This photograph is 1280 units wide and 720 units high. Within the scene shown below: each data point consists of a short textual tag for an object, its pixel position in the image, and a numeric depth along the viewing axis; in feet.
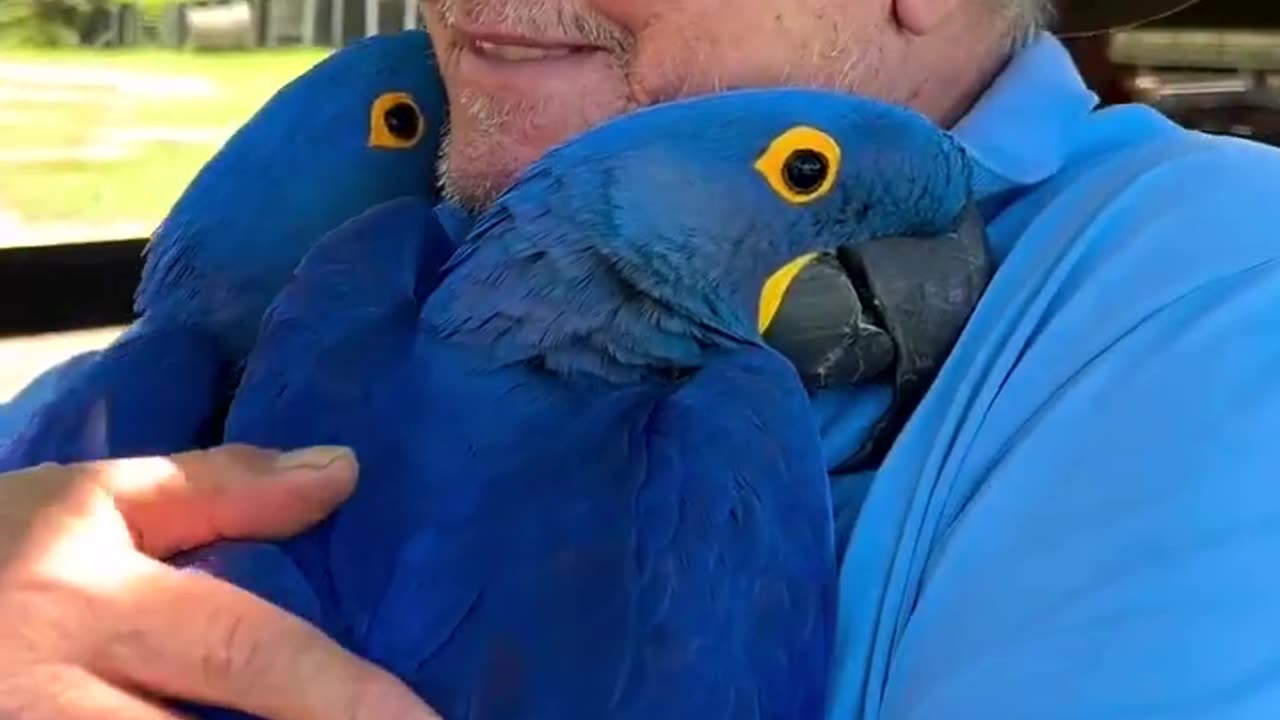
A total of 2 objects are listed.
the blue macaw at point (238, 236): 2.34
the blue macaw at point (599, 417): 1.80
